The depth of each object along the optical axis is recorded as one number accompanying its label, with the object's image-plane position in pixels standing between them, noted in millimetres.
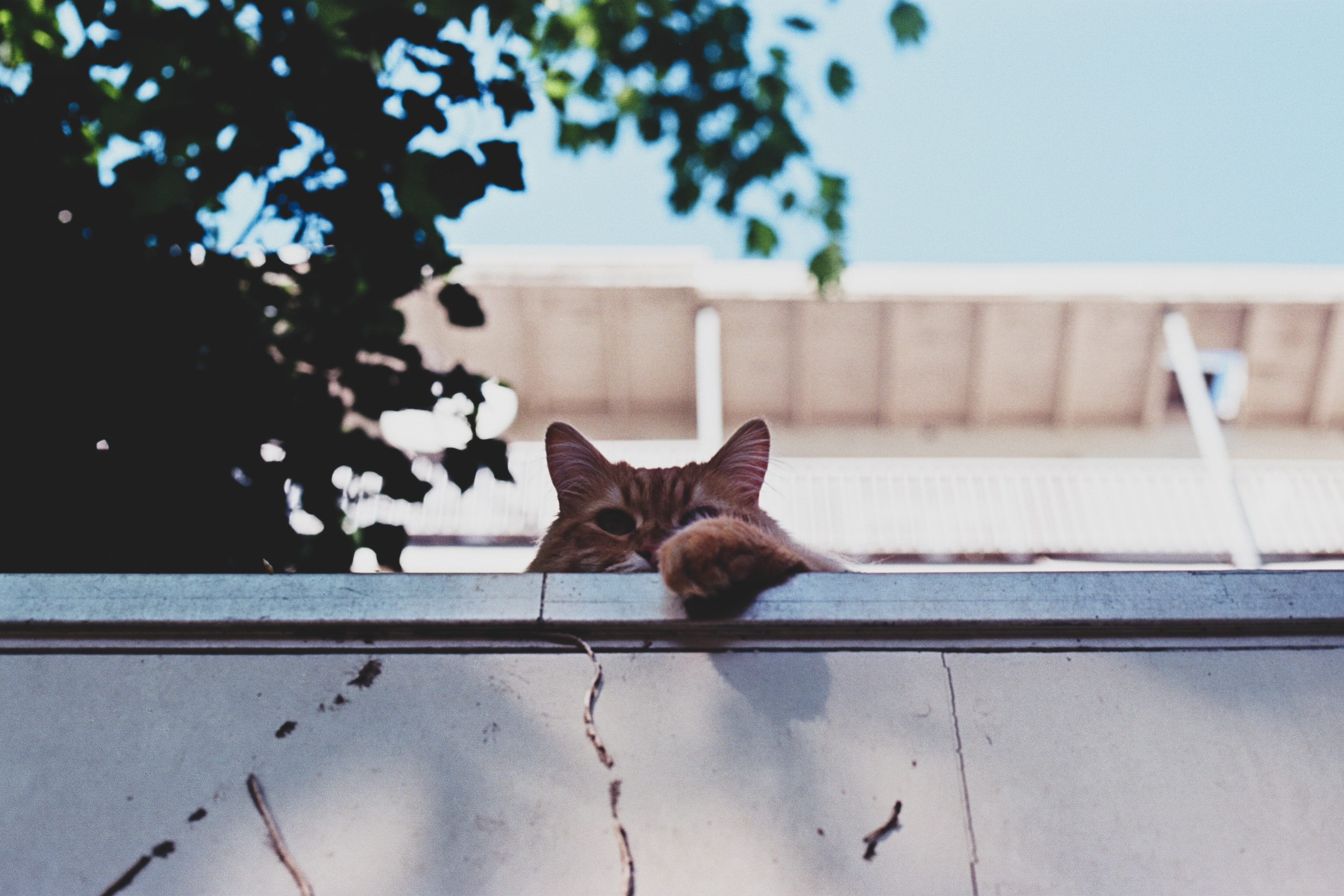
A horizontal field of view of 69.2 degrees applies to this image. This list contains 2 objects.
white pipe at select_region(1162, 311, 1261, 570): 4953
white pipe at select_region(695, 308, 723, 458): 5605
